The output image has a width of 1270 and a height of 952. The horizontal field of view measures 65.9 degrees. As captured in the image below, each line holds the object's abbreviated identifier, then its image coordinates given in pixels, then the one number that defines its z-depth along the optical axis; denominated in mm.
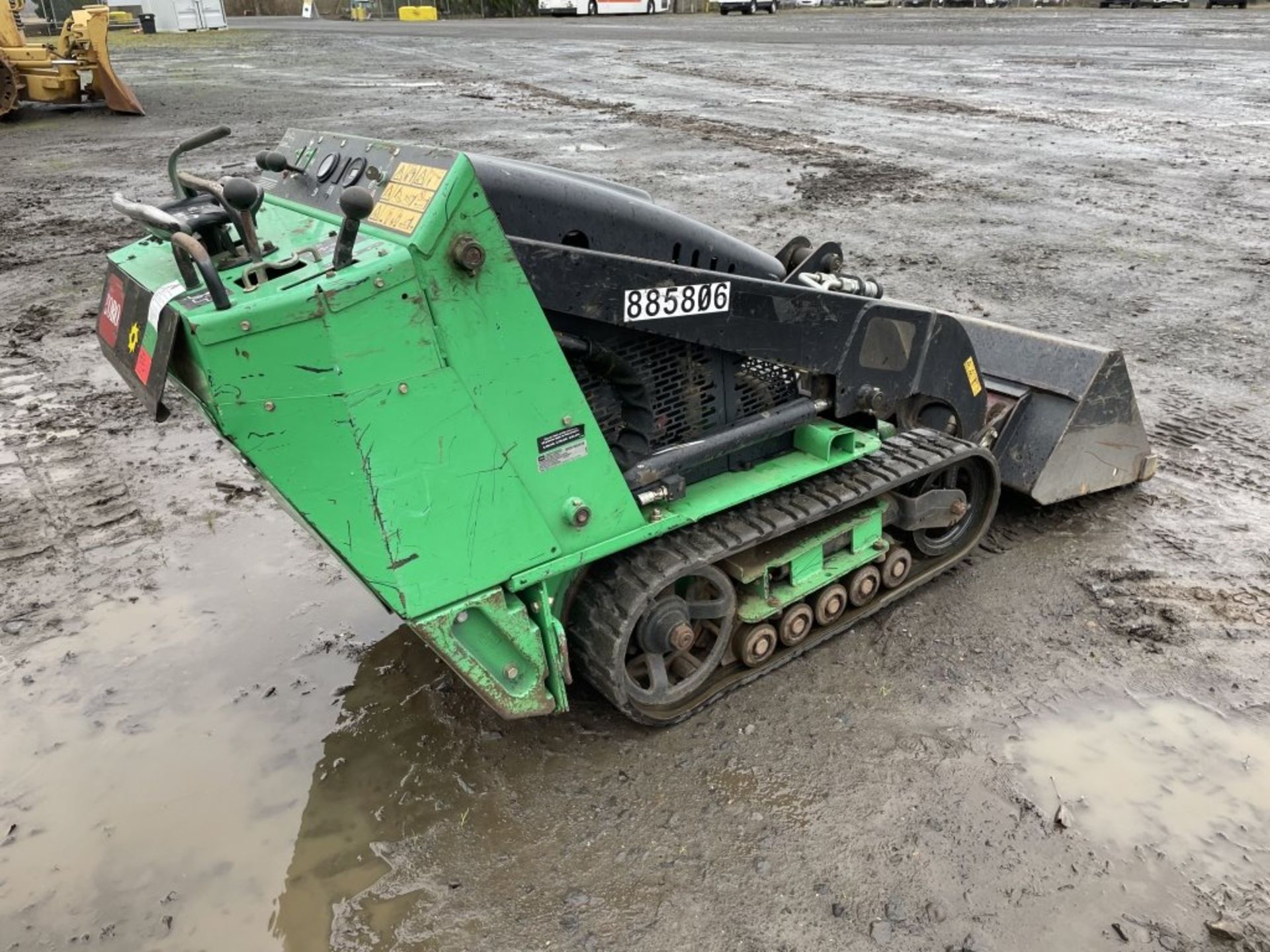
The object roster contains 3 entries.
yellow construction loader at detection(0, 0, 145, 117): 16172
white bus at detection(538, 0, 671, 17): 40844
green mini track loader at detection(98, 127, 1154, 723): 2383
